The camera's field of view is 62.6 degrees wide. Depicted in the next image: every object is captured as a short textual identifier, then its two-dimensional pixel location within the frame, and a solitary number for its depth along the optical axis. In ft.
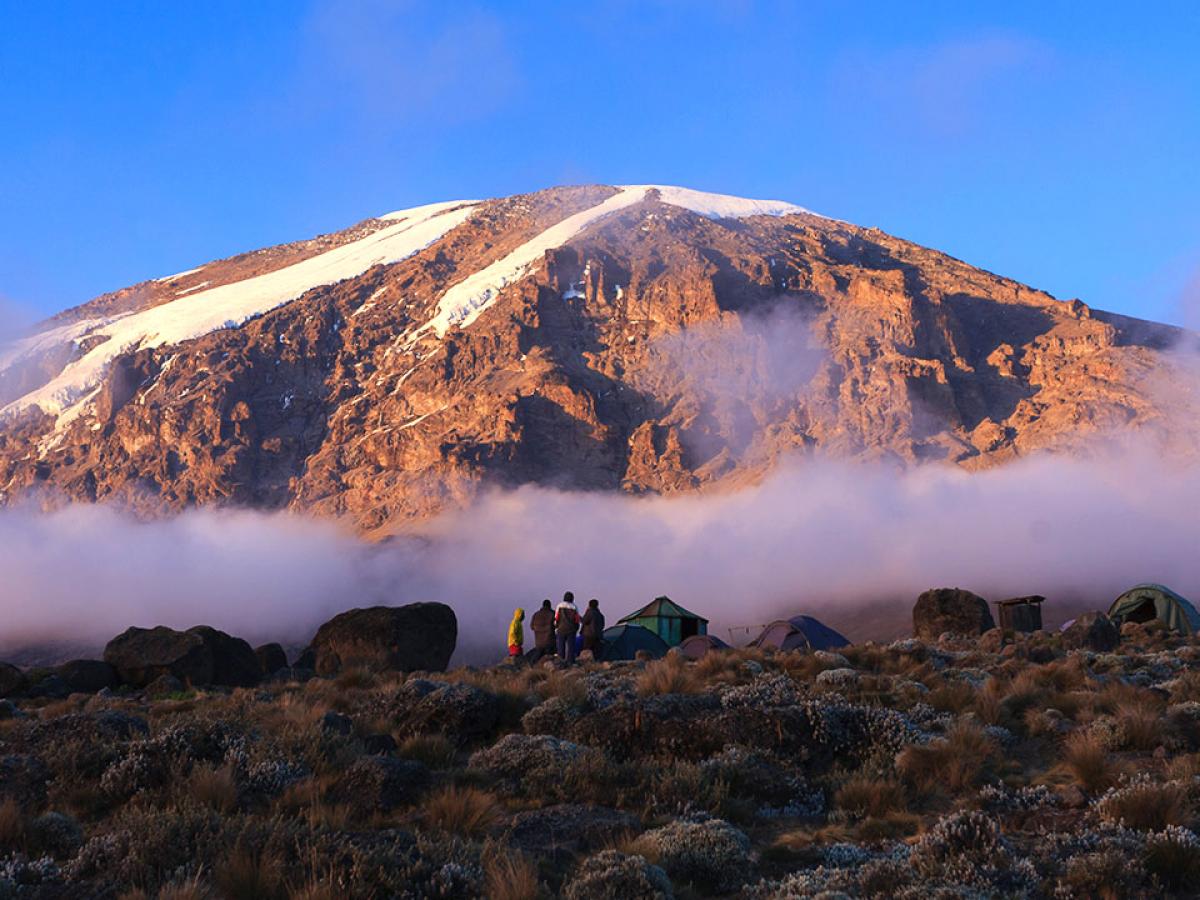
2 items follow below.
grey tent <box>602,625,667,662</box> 118.21
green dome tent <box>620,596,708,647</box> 145.38
